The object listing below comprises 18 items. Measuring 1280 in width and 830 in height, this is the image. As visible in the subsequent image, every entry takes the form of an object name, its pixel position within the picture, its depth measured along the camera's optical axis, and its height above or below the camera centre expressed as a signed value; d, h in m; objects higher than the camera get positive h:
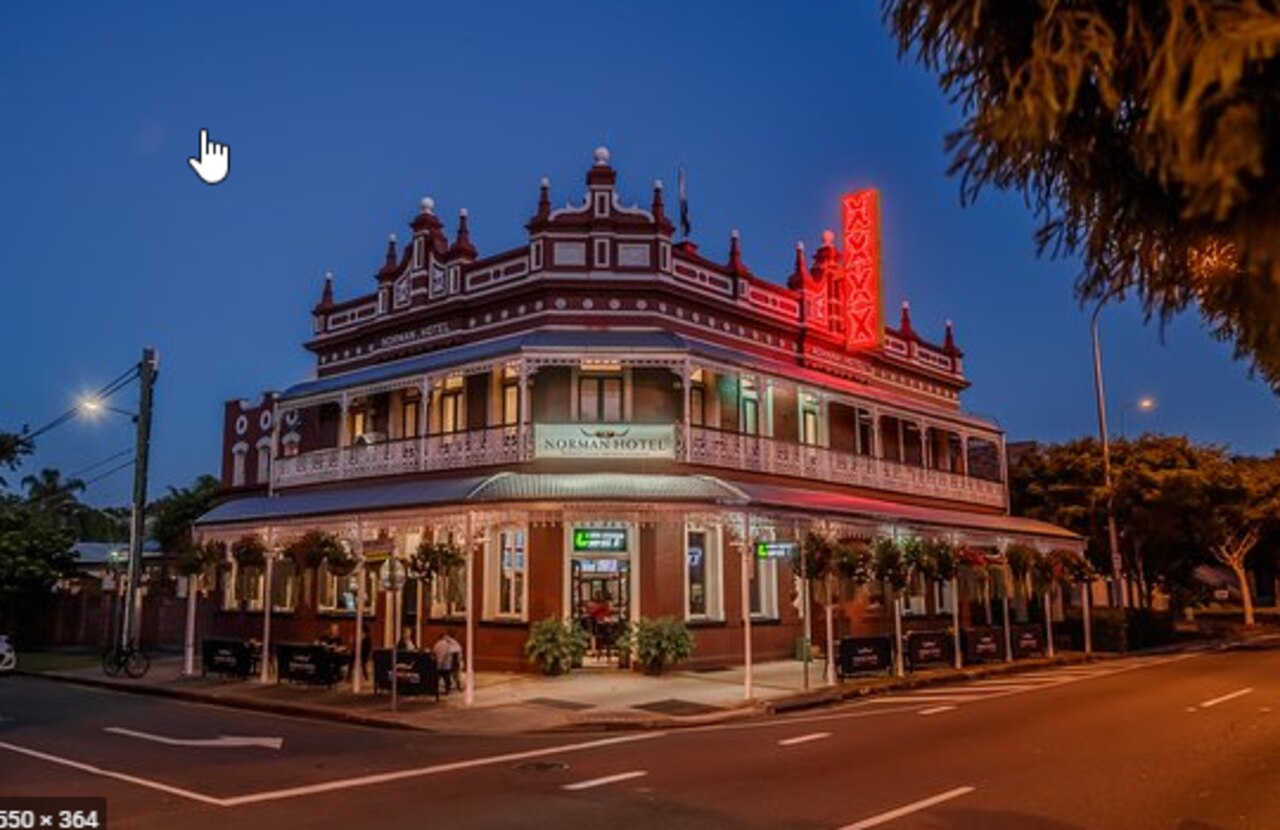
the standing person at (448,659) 20.05 -1.34
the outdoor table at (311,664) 21.44 -1.51
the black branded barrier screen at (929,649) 24.17 -1.45
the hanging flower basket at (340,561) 22.73 +0.67
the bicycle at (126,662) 25.52 -1.72
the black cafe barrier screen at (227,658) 23.66 -1.51
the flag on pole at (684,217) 31.16 +11.19
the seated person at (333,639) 22.62 -1.06
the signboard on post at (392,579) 18.95 +0.23
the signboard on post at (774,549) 22.11 +0.85
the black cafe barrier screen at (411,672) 19.42 -1.54
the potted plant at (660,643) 22.50 -1.17
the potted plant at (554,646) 22.33 -1.22
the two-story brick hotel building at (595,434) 24.19 +4.16
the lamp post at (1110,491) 33.47 +3.12
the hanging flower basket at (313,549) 22.94 +0.95
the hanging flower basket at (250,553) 24.92 +0.94
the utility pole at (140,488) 26.78 +2.73
